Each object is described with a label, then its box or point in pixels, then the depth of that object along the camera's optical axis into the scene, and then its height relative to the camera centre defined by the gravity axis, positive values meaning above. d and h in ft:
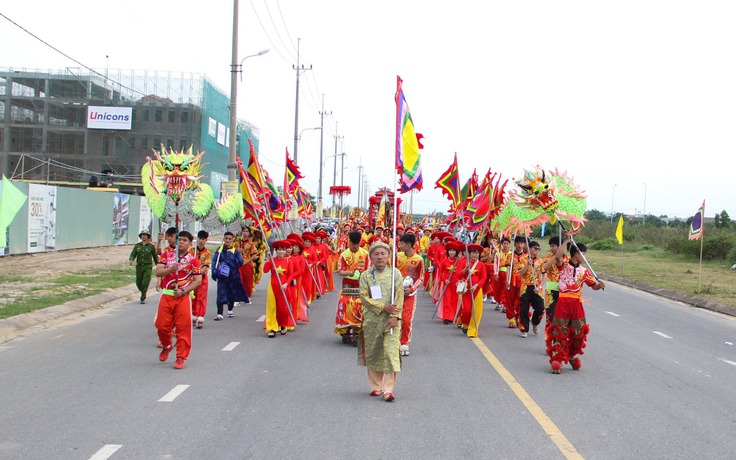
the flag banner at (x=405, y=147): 24.77 +2.78
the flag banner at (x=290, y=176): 55.06 +3.59
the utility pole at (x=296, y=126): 120.02 +16.54
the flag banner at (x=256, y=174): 36.29 +2.31
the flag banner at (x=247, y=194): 34.25 +1.21
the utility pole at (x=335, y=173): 221.11 +15.19
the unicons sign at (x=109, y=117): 177.37 +24.31
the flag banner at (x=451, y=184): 52.65 +3.22
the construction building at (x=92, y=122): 171.83 +23.19
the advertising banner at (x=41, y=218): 74.90 -0.97
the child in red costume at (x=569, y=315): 26.35 -3.25
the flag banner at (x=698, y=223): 65.08 +1.18
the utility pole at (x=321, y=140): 160.64 +20.05
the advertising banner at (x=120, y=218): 101.37 -0.85
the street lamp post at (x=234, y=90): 72.06 +13.39
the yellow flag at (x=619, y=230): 82.01 +0.28
